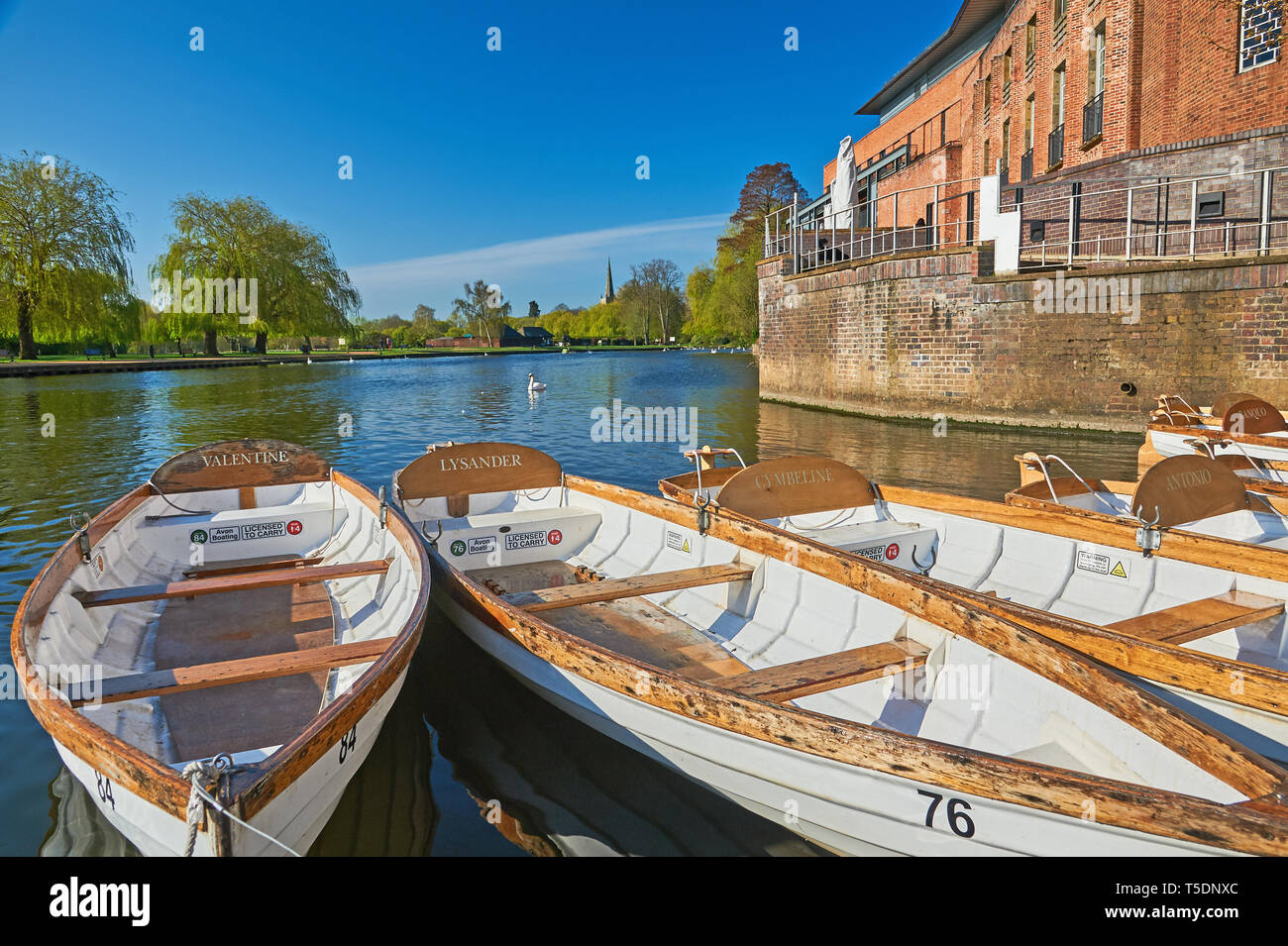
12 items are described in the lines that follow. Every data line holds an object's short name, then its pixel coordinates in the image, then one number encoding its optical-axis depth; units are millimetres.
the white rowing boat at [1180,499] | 5812
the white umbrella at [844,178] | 21281
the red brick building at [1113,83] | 16219
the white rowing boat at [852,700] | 2713
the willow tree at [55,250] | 35875
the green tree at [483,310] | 124750
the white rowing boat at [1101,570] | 3855
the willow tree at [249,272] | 47875
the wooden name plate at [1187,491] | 5750
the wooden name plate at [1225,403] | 12186
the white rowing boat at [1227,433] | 10006
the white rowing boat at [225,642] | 2889
